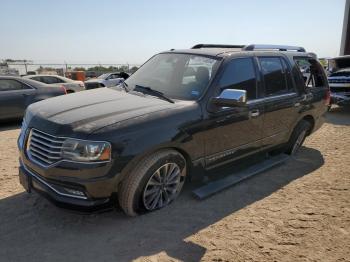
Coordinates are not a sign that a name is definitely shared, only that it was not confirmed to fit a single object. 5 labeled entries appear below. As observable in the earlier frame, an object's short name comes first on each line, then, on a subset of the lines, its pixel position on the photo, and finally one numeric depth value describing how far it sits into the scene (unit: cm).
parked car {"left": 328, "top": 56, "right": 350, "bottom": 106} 1116
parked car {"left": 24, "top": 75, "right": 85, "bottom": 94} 1295
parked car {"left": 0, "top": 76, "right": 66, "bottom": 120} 888
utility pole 2308
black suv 341
